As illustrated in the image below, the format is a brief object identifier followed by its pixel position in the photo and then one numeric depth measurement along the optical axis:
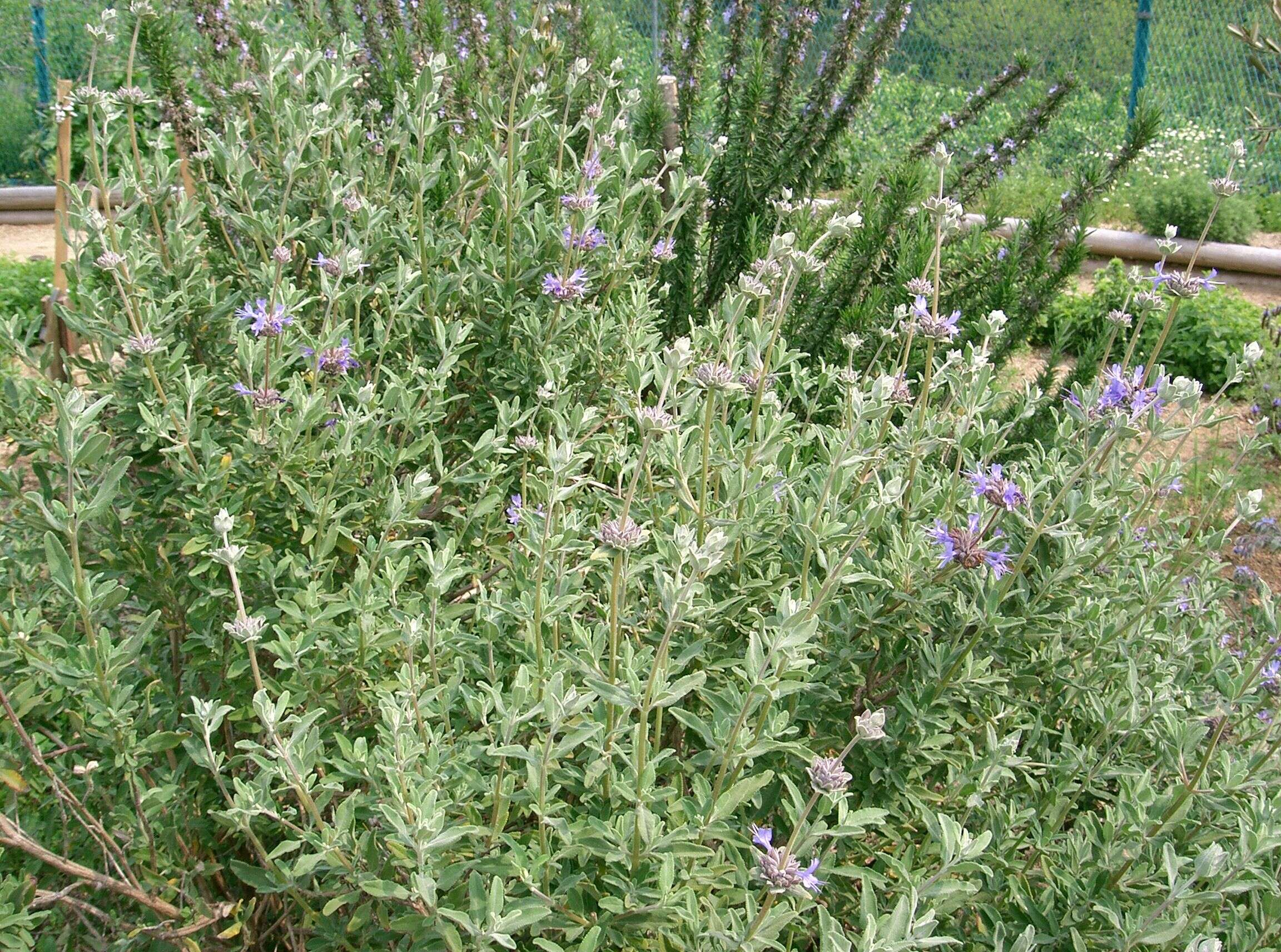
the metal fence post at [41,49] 9.22
